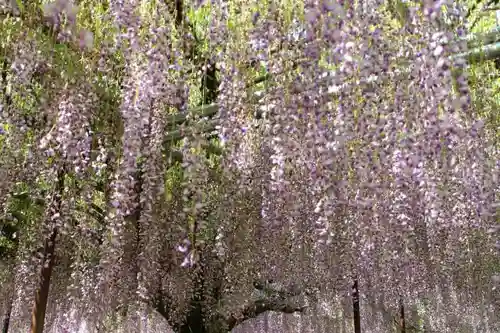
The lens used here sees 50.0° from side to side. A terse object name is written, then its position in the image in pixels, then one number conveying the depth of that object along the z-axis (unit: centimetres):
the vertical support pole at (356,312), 847
